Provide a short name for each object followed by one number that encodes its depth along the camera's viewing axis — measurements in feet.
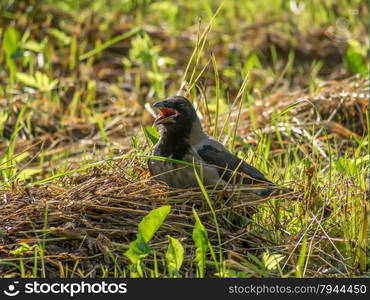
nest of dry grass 28.27
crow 32.65
